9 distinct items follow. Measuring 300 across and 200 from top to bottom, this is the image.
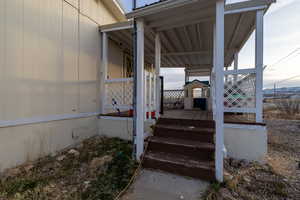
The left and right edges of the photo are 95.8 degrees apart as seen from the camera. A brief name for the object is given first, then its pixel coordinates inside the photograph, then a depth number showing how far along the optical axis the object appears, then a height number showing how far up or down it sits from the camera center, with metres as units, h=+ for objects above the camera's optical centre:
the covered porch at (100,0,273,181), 2.25 +1.14
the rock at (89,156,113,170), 2.64 -1.30
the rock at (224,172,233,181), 2.12 -1.25
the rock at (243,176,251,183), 2.21 -1.33
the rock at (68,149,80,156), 3.17 -1.30
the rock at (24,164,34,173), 2.49 -1.31
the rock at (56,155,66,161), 2.95 -1.33
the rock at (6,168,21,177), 2.35 -1.32
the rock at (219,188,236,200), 1.81 -1.32
